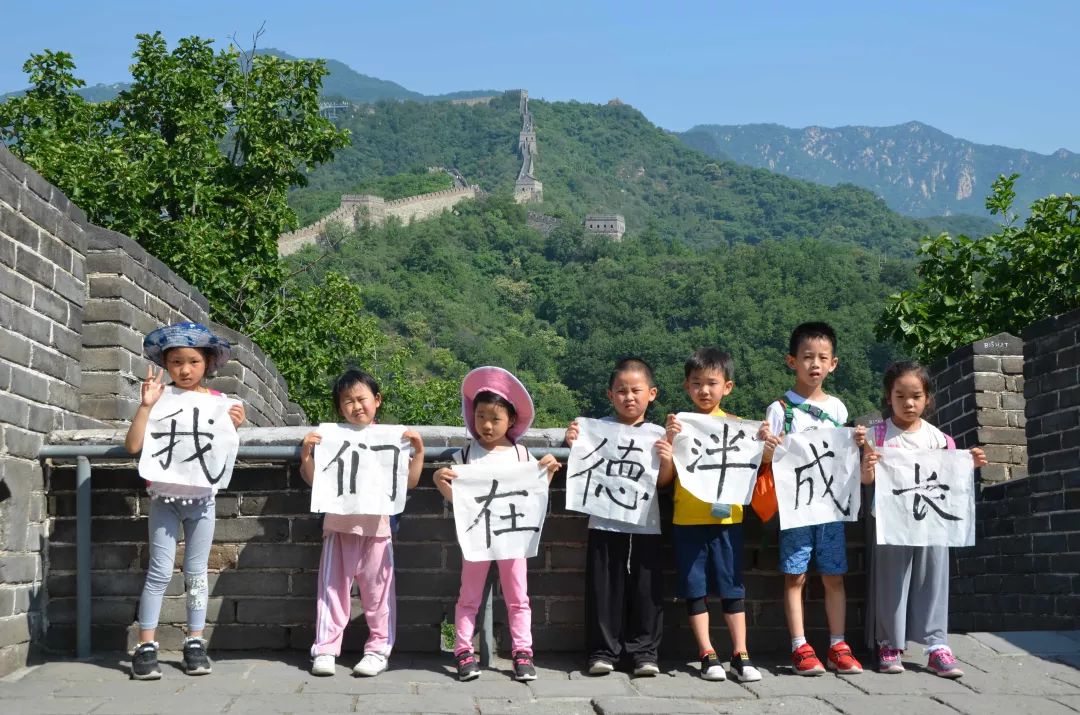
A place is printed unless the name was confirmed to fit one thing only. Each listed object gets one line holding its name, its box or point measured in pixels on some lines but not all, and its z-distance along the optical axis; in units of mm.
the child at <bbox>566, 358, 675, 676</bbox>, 5426
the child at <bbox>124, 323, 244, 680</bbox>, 5223
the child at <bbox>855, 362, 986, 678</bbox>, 5504
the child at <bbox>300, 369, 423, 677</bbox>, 5391
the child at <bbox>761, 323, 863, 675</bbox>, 5523
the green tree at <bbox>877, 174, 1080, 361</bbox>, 15336
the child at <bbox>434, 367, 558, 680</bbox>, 5336
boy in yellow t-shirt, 5426
